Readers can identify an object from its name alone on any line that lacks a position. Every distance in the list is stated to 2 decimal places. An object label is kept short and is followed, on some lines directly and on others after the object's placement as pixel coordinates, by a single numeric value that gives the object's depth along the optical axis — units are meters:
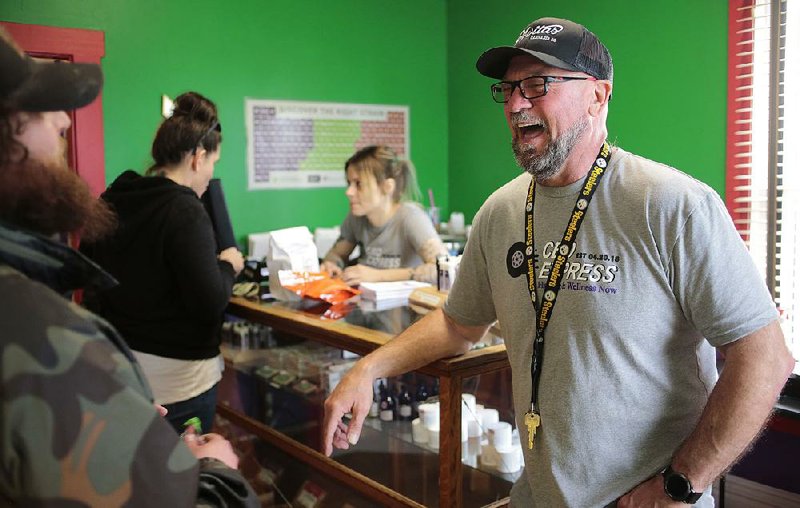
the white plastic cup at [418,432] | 2.47
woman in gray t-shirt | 3.64
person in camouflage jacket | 0.86
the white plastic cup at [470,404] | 2.34
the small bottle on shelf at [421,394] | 2.54
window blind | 3.39
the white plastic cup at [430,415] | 2.44
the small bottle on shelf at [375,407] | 2.69
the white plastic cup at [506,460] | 2.34
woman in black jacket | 2.39
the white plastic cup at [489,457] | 2.34
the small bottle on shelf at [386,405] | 2.65
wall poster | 4.66
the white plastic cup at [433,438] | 2.42
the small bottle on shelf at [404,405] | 2.59
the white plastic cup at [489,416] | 2.42
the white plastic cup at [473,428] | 2.38
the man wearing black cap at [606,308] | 1.37
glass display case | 2.08
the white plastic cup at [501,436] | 2.36
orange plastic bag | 2.92
